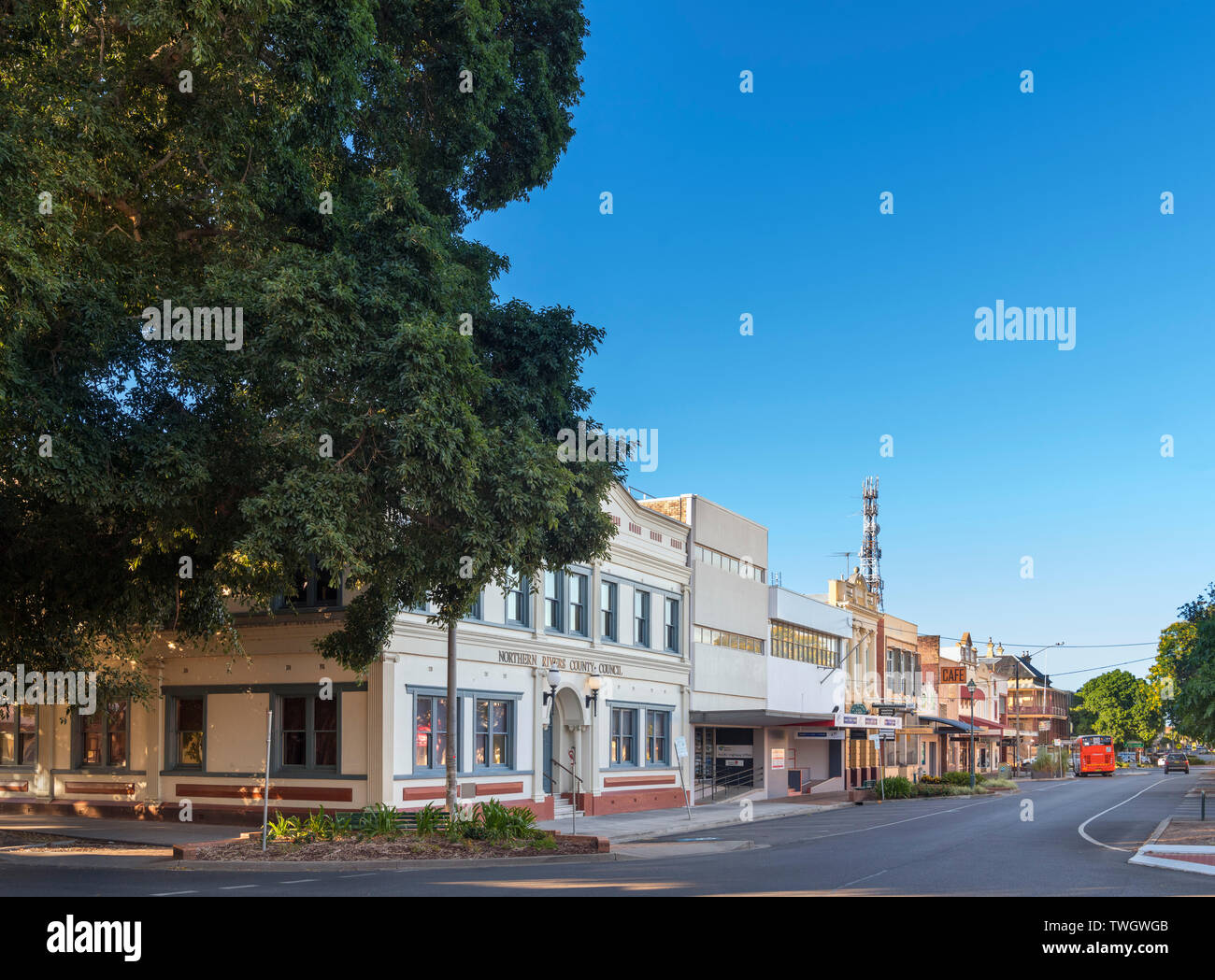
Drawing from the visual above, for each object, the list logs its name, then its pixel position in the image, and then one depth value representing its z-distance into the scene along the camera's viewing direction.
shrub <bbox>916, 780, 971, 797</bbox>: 53.81
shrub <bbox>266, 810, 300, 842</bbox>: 20.30
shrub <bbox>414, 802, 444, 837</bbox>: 21.06
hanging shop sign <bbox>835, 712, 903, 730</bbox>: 48.66
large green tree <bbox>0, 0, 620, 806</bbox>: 15.61
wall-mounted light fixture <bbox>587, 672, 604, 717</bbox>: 29.70
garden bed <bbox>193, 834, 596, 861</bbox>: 18.97
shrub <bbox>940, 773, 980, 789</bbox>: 59.75
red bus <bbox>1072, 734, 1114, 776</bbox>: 92.62
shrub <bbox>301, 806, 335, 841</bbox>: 20.34
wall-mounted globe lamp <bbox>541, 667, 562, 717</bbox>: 25.77
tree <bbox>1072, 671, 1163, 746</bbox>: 140.75
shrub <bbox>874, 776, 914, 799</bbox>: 51.09
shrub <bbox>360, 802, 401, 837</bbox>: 20.67
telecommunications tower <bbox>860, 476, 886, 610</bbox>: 106.31
